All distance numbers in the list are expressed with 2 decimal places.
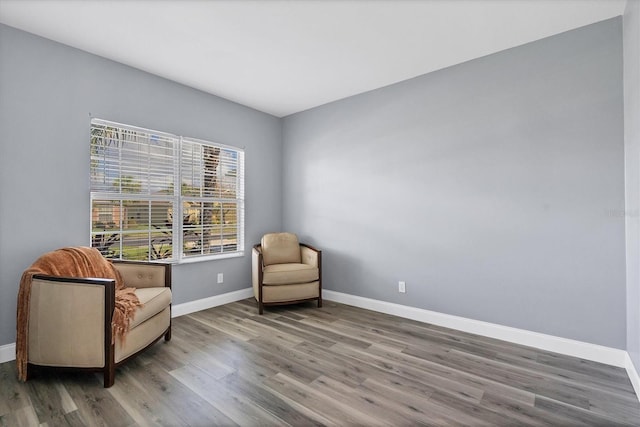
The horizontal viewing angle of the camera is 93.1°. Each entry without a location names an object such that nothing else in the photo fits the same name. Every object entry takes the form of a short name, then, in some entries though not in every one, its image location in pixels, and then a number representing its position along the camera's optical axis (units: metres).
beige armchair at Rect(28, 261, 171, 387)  2.02
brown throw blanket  2.06
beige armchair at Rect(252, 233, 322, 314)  3.50
